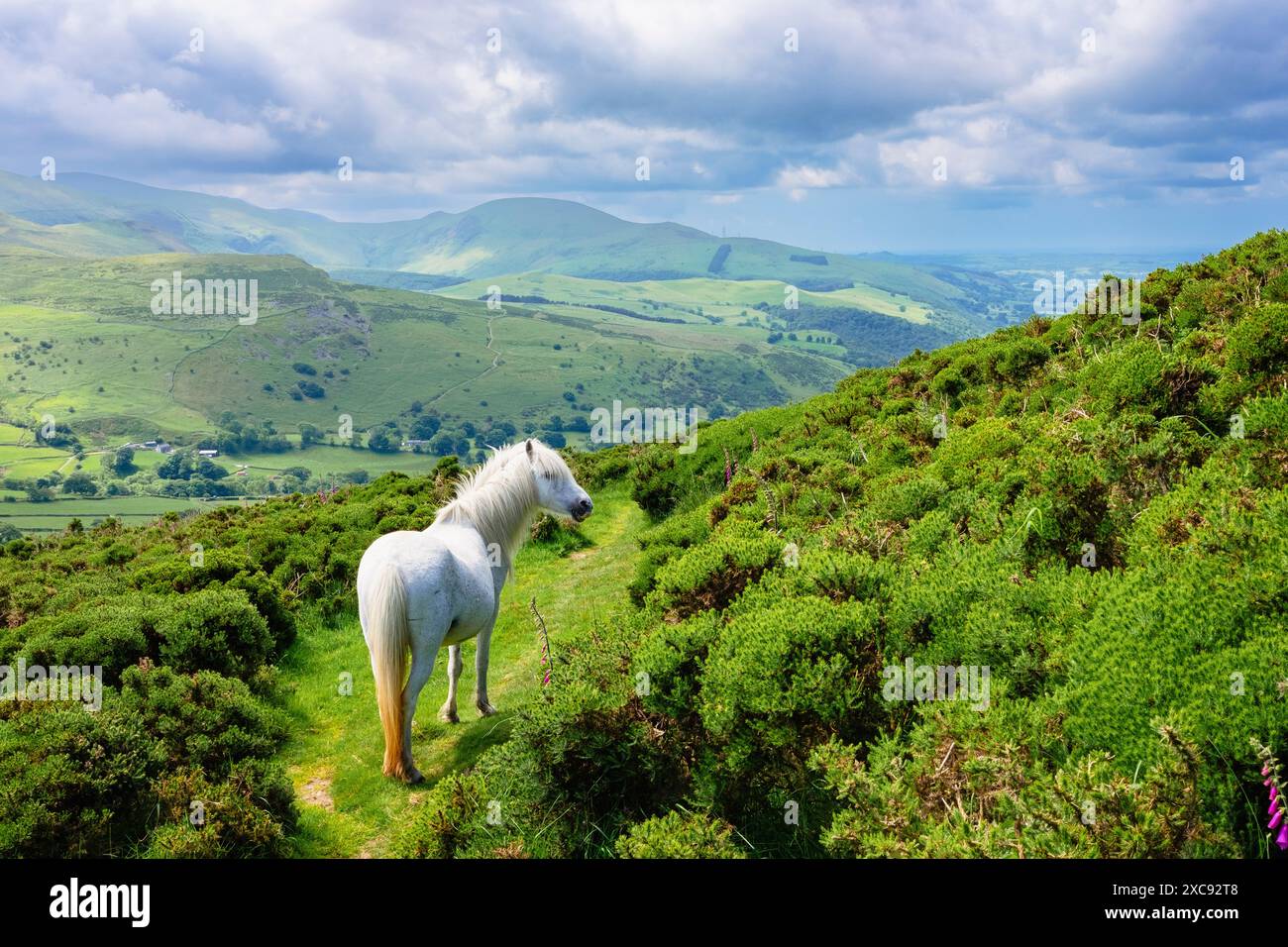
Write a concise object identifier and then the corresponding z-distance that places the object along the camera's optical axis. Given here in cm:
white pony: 791
